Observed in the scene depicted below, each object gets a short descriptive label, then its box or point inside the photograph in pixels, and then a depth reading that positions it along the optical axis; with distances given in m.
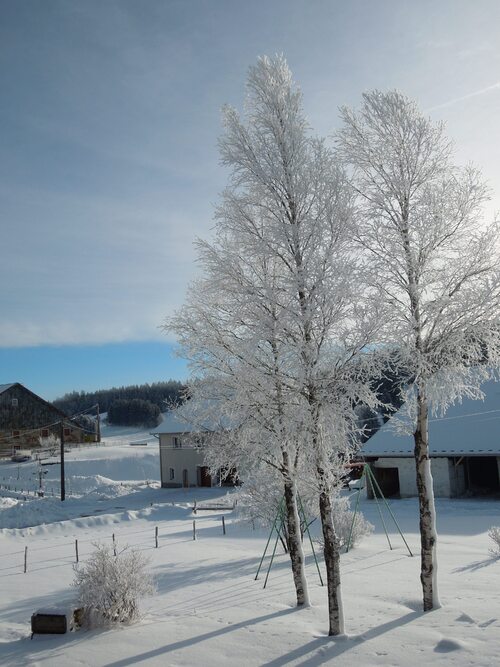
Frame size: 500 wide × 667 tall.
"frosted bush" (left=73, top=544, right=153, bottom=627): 9.94
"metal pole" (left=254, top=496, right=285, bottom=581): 15.14
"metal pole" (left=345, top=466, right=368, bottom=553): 18.11
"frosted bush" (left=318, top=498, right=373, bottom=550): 18.56
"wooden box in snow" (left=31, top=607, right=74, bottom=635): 9.61
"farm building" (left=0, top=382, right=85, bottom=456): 66.25
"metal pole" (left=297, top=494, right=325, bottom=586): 14.00
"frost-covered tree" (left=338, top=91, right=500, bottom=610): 9.77
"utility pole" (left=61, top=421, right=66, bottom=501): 39.06
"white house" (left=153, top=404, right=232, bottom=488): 49.00
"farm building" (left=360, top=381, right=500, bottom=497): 31.22
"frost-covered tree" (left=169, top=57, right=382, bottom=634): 9.35
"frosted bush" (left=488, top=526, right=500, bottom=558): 15.64
